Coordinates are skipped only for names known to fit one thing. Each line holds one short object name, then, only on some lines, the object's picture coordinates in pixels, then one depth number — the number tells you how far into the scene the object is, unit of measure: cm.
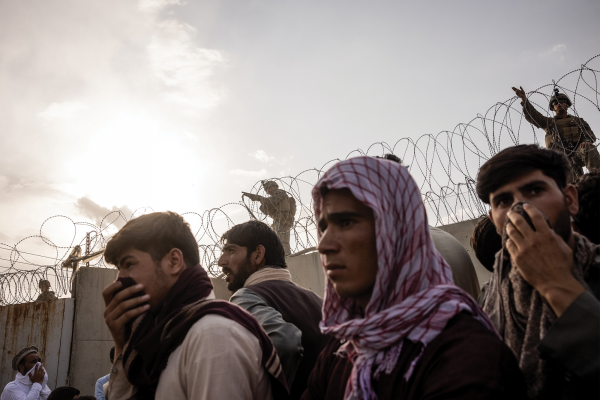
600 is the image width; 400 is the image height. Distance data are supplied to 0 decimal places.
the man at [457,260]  246
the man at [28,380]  555
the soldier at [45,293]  704
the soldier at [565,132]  436
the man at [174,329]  157
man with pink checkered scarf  102
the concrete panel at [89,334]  592
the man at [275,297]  219
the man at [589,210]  191
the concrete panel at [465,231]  481
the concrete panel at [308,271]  611
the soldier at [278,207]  610
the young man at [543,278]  110
